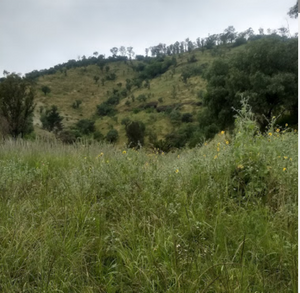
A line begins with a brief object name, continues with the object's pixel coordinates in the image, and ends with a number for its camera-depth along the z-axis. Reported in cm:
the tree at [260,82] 1861
